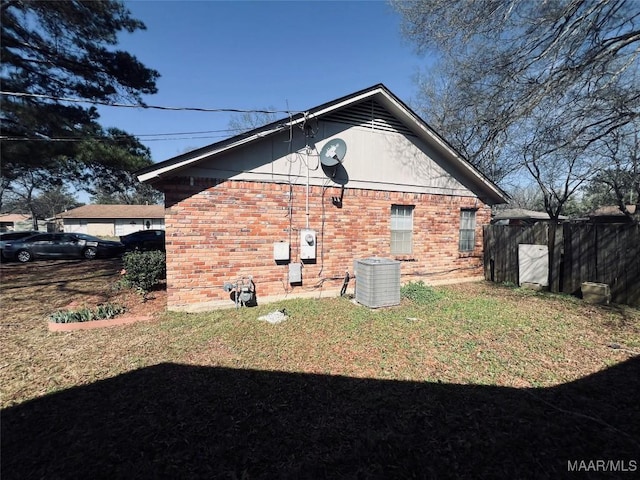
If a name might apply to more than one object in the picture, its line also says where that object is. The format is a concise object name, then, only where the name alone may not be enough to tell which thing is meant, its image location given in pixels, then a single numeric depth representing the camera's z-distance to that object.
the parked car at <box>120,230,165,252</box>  18.50
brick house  6.12
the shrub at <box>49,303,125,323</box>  5.43
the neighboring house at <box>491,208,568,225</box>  24.00
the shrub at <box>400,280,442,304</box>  7.36
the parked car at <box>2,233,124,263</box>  14.34
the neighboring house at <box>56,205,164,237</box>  37.59
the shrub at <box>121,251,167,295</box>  7.55
